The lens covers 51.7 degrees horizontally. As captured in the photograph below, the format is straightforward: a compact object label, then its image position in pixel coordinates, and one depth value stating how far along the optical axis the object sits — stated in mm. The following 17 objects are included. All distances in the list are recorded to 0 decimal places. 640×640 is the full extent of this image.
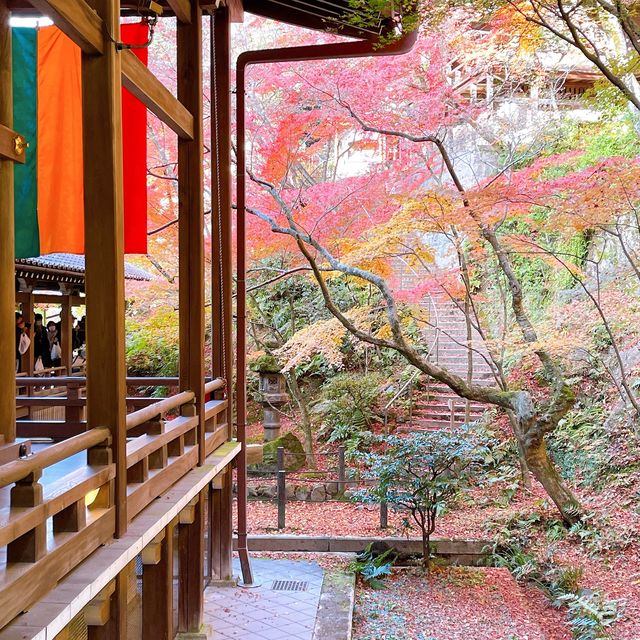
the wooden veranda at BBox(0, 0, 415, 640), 2867
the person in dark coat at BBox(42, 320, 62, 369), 10547
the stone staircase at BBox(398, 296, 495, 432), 15999
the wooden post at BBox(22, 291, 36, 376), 9297
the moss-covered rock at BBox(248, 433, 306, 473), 13484
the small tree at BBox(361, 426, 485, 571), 9258
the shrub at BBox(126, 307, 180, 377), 17391
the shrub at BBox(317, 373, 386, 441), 15758
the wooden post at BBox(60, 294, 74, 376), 11047
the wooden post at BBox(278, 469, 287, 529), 10727
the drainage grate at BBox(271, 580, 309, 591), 8164
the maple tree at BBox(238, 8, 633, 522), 9547
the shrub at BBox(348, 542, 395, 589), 8891
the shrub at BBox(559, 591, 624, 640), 7199
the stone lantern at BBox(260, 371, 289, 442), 13359
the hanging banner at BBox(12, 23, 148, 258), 5074
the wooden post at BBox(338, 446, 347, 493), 11883
